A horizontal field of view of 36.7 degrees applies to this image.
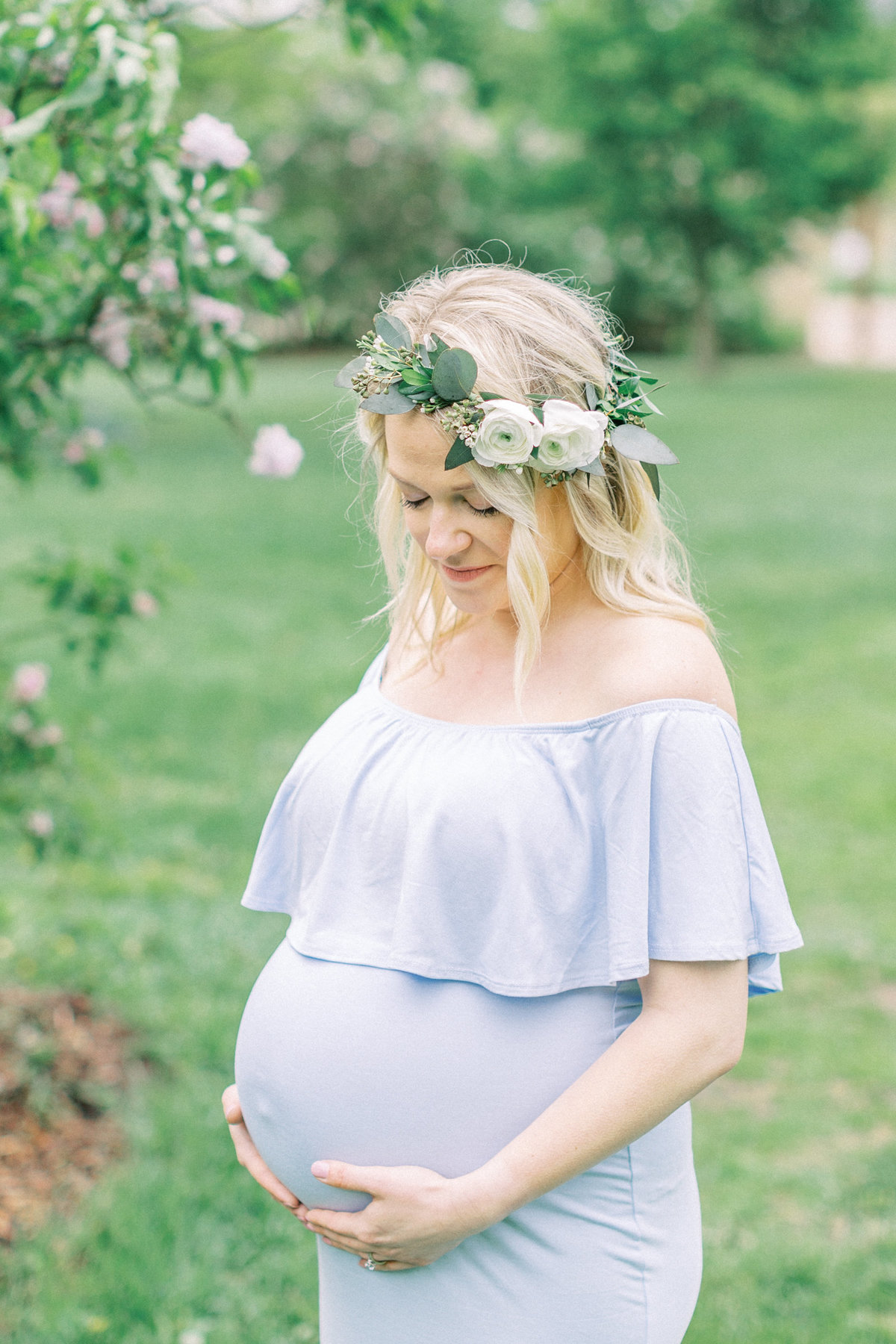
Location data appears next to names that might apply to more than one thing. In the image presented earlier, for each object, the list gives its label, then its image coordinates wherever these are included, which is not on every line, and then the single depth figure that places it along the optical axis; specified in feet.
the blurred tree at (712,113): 81.97
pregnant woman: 5.22
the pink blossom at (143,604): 11.30
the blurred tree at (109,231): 7.03
